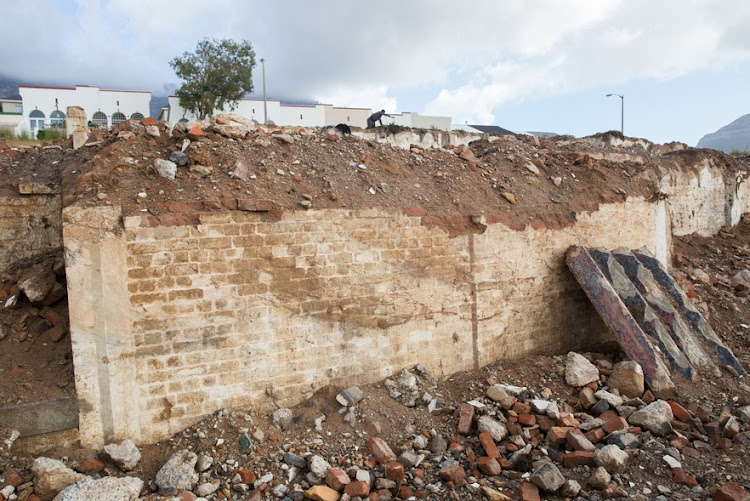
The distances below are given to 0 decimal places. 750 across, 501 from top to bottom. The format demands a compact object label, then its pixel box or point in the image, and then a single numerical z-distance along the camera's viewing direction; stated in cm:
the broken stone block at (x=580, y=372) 642
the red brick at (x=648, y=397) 605
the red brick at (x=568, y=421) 543
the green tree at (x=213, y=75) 2319
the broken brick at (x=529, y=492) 427
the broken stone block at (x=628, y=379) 616
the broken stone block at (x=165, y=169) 537
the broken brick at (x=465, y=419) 546
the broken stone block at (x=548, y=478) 438
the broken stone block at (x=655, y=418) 529
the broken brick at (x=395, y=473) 470
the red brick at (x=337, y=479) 460
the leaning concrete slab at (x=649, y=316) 661
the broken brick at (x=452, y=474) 466
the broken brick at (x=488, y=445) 504
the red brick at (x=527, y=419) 555
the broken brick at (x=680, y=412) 562
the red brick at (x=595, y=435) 520
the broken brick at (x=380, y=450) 500
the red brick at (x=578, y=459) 471
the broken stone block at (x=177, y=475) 449
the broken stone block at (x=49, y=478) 422
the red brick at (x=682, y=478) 446
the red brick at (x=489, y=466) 479
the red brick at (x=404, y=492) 449
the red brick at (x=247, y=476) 466
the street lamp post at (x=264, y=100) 2636
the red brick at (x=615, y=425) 531
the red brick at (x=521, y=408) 572
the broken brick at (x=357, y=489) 451
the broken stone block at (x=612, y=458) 459
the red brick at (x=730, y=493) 400
